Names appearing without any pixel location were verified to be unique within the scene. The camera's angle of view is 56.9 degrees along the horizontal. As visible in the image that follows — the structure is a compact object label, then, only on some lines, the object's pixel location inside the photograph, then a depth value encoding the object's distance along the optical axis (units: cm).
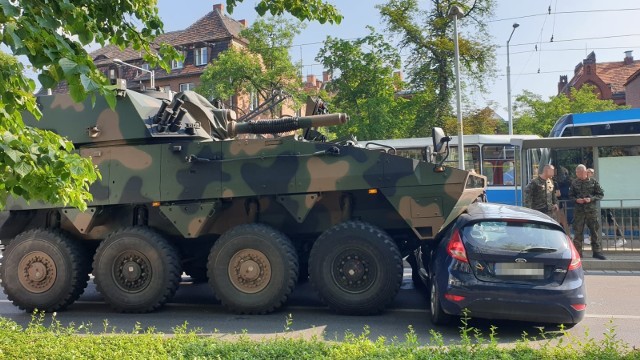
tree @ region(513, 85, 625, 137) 4216
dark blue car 610
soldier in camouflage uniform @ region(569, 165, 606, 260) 1179
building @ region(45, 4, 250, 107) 4497
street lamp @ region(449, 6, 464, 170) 1634
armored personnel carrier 718
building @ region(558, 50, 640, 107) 5634
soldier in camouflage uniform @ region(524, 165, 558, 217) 1174
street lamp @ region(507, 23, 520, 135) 3159
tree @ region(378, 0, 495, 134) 2750
